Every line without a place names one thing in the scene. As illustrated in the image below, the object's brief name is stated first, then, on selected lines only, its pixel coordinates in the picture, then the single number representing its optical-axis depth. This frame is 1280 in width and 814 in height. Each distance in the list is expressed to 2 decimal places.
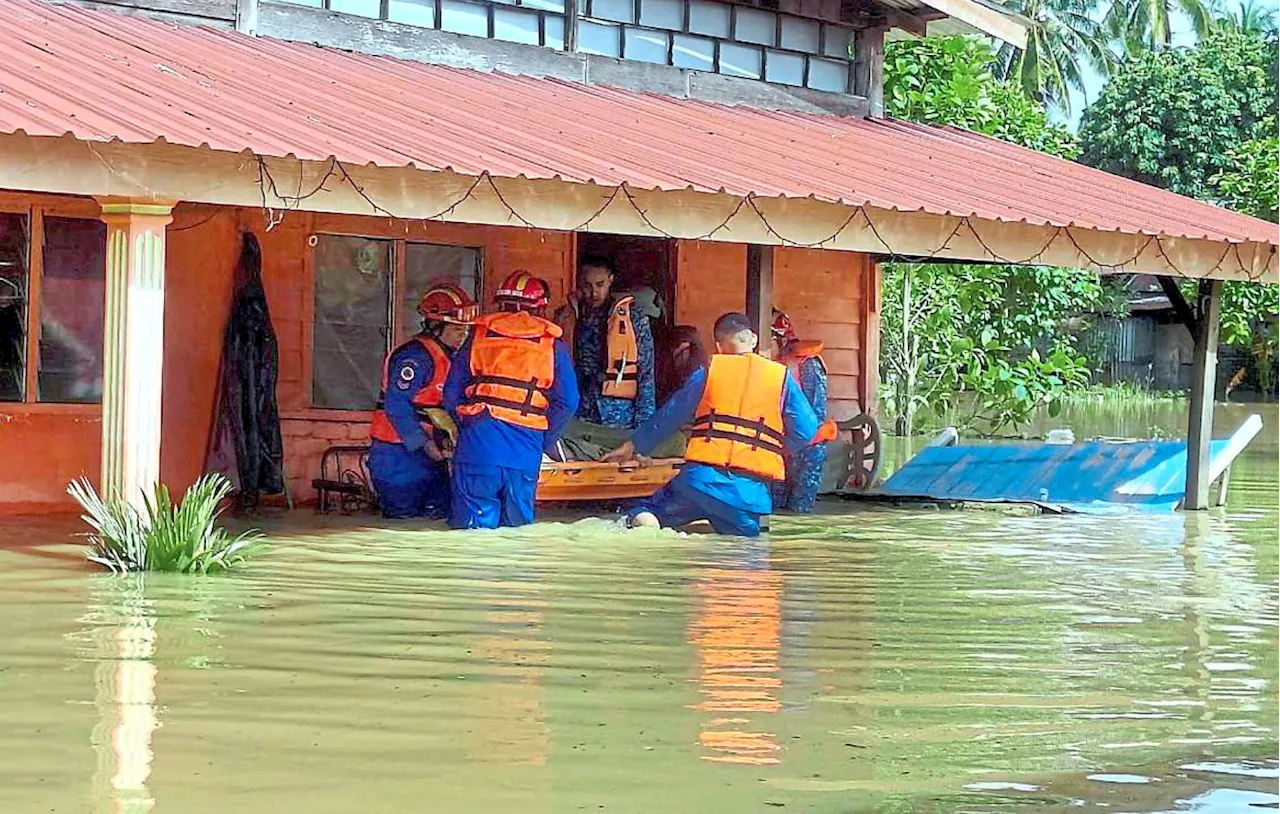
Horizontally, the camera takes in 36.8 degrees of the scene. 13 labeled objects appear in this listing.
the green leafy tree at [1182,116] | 43.47
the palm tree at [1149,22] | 45.61
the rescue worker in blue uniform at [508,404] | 11.82
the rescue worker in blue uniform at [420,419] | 12.49
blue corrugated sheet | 15.82
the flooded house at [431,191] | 9.76
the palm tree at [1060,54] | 42.21
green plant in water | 9.34
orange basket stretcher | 13.01
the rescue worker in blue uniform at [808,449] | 14.52
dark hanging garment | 12.94
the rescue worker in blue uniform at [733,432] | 11.65
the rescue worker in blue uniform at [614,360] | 14.19
